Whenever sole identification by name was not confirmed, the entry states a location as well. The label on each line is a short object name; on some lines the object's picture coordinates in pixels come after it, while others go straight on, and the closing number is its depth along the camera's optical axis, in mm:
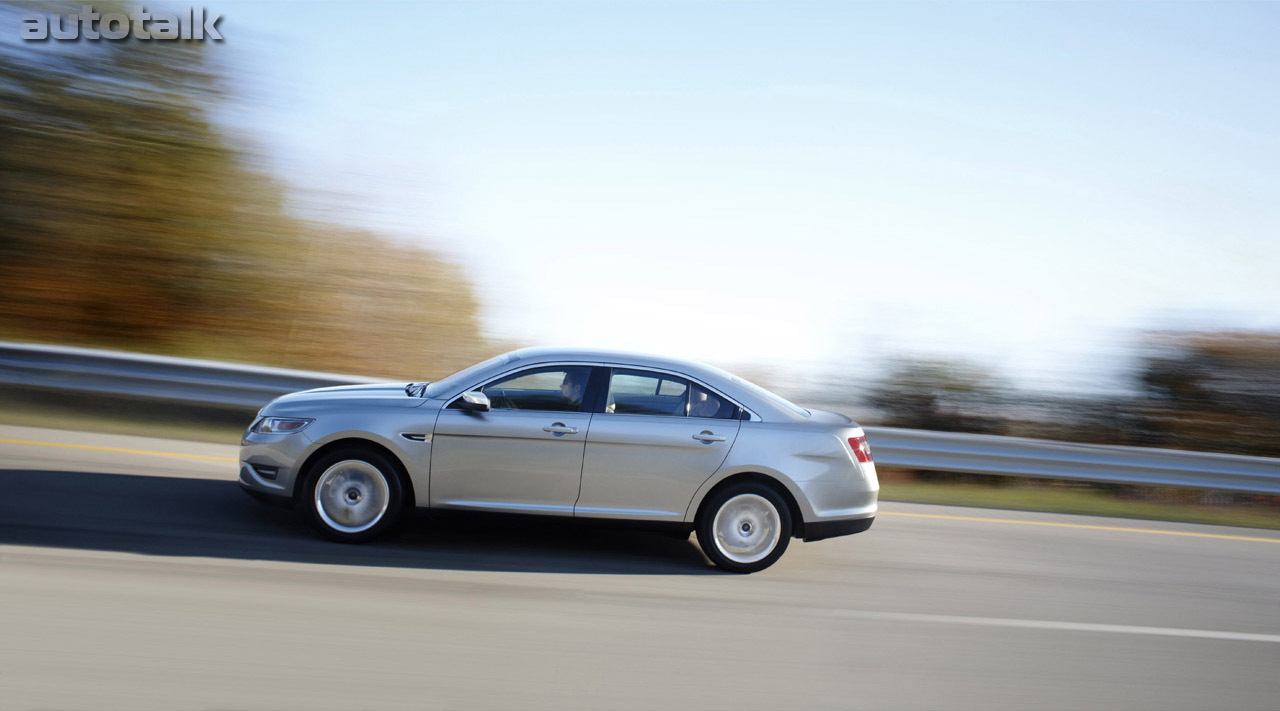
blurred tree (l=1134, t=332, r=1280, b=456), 13977
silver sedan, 6359
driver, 6566
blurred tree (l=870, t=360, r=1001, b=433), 13812
